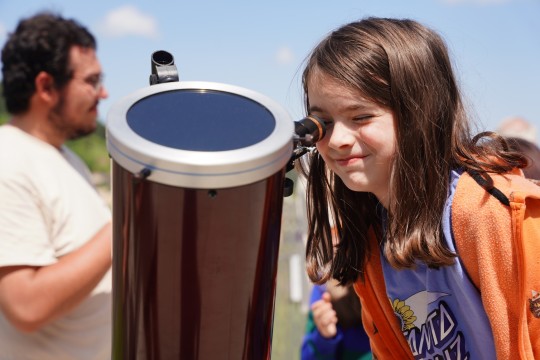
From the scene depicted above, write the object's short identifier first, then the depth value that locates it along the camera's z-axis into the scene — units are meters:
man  1.40
